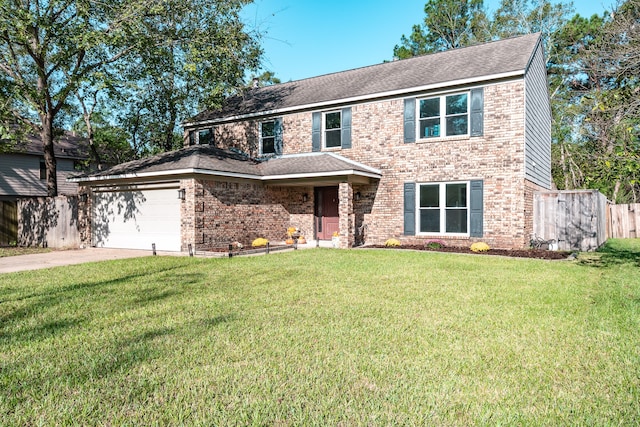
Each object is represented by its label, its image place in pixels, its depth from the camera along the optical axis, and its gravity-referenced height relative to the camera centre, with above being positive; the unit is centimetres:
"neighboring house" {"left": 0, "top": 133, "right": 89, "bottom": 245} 2334 +289
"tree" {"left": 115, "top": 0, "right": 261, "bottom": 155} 1403 +608
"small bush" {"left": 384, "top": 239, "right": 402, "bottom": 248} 1323 -93
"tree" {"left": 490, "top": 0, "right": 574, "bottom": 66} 2545 +1306
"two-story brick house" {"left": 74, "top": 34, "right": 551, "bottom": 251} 1207 +148
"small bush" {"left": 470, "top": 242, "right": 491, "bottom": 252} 1163 -94
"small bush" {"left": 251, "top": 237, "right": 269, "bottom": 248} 1360 -95
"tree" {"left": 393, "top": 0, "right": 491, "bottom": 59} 3038 +1475
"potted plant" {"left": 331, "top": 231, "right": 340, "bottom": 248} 1342 -87
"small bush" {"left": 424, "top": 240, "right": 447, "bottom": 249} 1241 -91
